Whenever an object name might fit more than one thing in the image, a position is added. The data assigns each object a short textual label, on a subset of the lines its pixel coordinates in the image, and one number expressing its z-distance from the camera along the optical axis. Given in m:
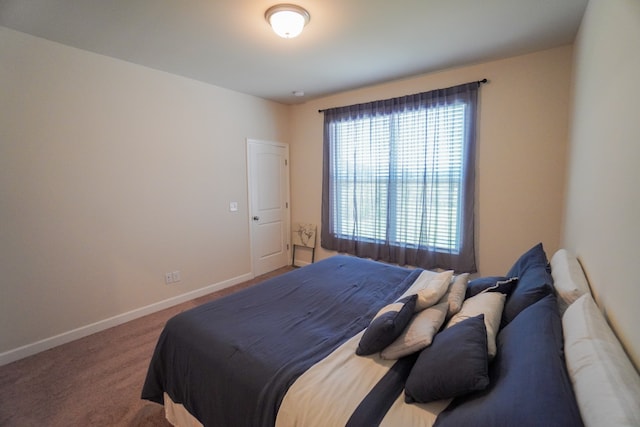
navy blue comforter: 1.22
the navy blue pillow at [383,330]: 1.28
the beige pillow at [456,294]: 1.55
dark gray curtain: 3.12
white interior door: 4.15
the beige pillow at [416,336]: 1.24
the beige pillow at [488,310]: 1.26
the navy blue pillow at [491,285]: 1.65
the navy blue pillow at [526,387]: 0.71
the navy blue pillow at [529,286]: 1.36
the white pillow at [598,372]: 0.66
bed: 0.80
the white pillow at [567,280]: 1.33
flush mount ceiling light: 1.96
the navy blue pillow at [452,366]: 0.95
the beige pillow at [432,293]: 1.52
